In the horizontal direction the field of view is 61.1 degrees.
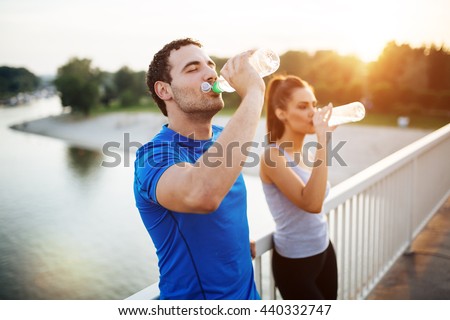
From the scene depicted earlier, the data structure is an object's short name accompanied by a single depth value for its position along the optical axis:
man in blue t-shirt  0.75
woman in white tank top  1.23
